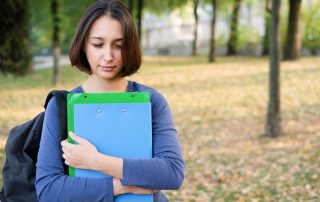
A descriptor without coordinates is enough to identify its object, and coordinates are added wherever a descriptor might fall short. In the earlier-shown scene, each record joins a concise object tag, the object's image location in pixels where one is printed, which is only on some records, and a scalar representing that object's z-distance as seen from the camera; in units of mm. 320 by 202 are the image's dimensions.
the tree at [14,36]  9461
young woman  1848
